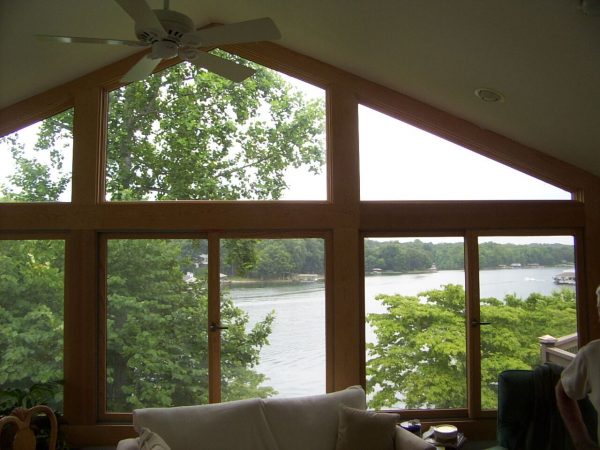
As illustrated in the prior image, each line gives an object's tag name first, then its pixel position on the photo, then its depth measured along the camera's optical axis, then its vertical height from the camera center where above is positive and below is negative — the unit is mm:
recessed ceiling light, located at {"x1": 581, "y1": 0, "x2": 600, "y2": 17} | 2535 +1238
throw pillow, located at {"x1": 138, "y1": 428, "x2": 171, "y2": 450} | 2897 -1045
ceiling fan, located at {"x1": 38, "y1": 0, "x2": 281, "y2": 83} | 2240 +1068
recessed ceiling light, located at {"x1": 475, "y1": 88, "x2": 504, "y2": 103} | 3945 +1258
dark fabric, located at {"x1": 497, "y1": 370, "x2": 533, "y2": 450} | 3395 -1019
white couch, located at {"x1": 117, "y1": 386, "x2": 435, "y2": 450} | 3203 -1074
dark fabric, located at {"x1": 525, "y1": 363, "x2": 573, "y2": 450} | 3357 -1086
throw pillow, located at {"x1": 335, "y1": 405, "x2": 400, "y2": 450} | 3342 -1132
